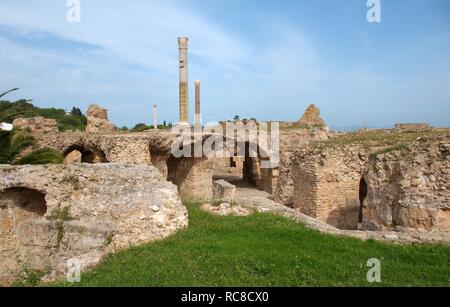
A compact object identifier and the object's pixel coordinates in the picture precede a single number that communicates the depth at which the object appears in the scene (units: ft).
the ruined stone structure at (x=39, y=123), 66.94
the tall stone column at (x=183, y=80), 70.90
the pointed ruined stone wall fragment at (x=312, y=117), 79.10
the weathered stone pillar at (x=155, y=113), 81.10
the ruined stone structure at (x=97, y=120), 72.90
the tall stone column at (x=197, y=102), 81.75
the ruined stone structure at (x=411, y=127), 62.21
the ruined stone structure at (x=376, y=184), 27.17
